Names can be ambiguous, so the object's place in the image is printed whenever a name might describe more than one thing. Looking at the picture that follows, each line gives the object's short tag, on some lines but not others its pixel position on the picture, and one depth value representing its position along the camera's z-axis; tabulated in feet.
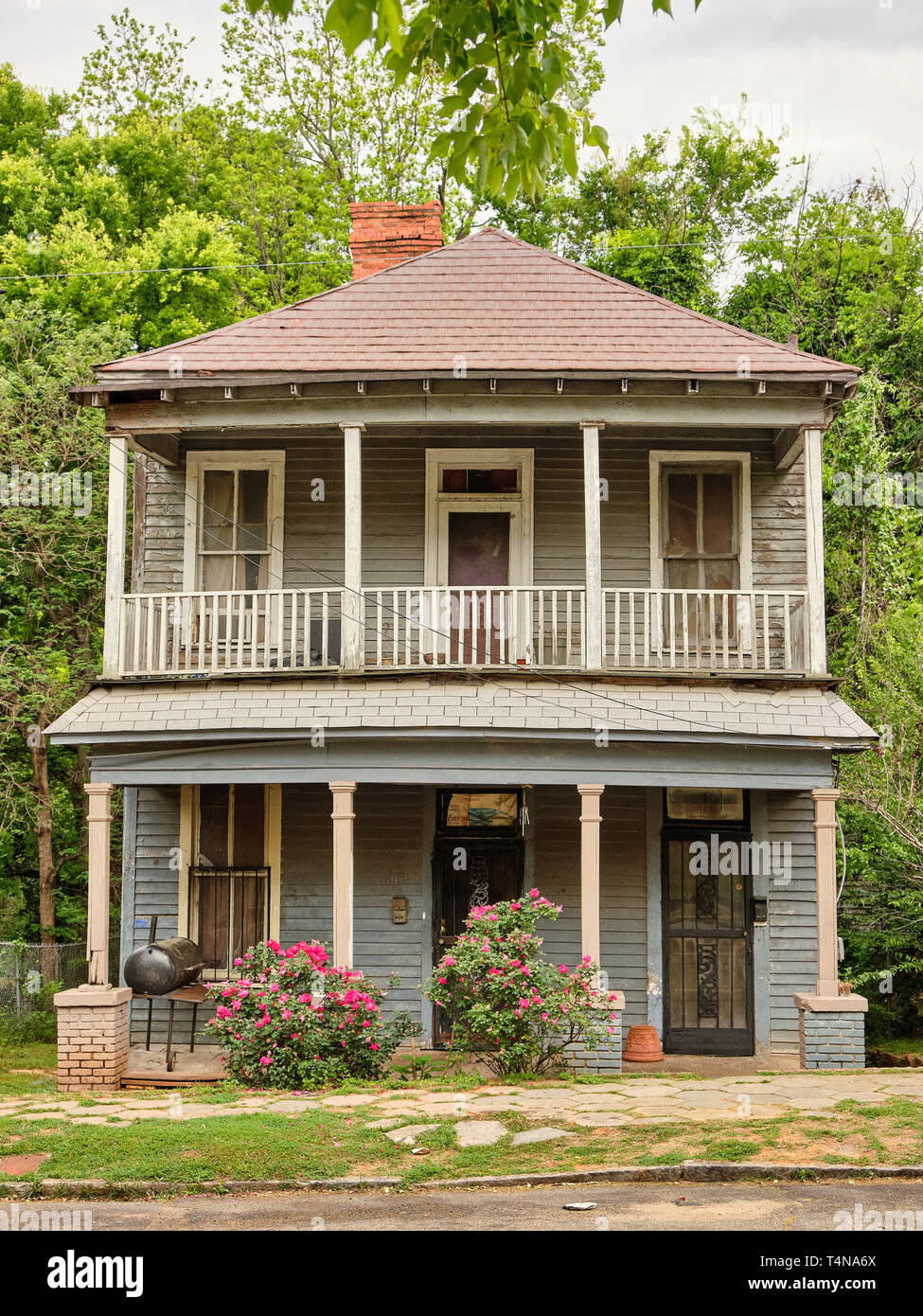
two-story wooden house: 39.50
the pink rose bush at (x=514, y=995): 34.88
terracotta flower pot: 41.60
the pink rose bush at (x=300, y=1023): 34.35
